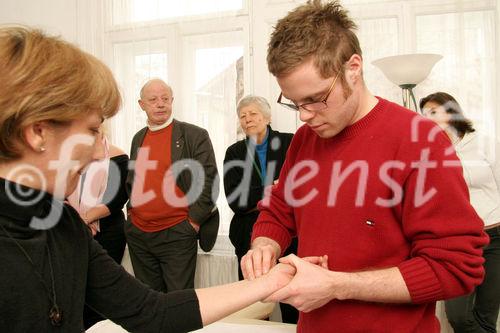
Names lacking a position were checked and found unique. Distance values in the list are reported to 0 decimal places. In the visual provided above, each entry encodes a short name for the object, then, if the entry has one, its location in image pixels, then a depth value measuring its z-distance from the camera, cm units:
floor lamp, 330
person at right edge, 296
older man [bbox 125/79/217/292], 346
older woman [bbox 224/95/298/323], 336
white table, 182
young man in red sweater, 114
